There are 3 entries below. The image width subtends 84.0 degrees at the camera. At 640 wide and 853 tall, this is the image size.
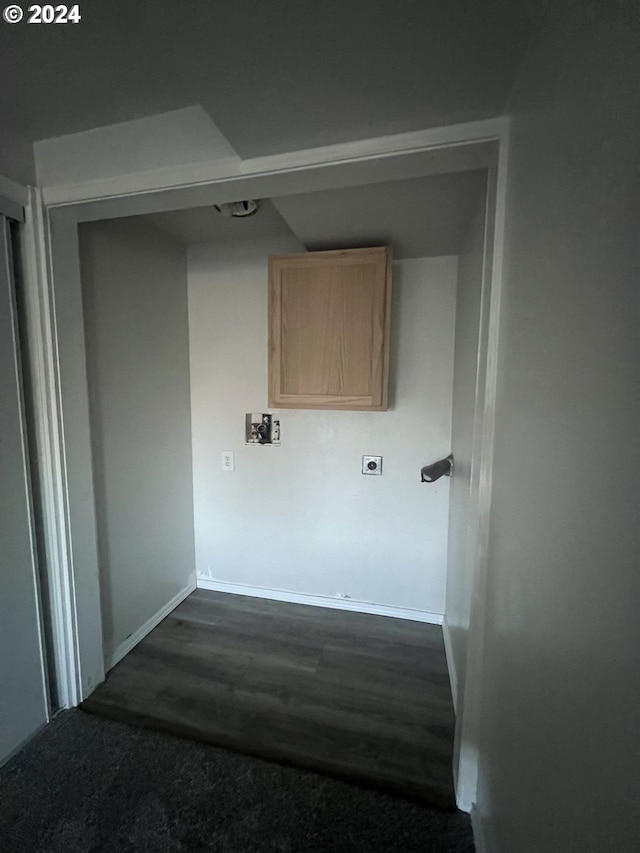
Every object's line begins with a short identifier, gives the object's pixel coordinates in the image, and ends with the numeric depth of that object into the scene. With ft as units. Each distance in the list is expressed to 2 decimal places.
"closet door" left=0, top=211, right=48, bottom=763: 4.36
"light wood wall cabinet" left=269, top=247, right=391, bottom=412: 5.97
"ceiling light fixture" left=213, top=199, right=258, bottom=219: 5.68
